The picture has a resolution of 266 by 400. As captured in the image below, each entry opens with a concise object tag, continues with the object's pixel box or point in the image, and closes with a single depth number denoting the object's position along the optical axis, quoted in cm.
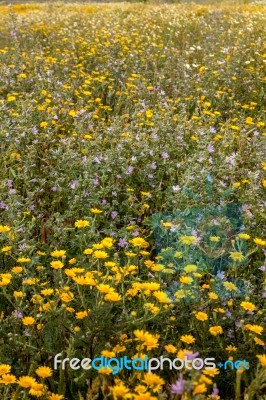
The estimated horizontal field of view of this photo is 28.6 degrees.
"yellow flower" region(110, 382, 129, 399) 161
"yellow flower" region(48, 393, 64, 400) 179
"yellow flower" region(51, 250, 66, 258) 240
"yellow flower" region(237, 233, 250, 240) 254
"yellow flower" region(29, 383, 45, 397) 175
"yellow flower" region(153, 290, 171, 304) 208
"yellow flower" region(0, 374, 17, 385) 183
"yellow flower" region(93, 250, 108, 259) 233
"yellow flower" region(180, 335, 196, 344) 198
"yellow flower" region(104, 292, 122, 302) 197
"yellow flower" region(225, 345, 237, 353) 205
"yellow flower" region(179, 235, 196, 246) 244
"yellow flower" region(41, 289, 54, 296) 225
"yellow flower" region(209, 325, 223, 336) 207
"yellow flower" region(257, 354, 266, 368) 173
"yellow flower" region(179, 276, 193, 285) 221
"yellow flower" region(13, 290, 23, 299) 219
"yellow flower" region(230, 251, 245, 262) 240
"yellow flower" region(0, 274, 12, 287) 221
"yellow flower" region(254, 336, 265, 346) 200
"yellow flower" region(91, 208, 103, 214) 291
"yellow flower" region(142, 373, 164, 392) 166
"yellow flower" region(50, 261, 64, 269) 231
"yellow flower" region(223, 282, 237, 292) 225
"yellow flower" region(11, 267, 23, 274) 241
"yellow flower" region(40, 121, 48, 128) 411
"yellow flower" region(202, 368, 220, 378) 175
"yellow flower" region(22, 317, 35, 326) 211
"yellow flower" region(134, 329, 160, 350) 180
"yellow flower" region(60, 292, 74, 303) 213
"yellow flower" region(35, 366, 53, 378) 183
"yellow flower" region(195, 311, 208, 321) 211
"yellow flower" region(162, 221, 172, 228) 274
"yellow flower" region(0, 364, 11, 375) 192
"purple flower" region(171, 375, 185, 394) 134
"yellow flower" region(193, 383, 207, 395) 151
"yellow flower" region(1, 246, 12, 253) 250
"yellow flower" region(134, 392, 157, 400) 158
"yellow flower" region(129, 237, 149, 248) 255
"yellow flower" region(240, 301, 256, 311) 212
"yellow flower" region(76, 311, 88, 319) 203
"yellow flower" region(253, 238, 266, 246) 257
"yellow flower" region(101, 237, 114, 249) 234
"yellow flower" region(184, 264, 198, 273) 229
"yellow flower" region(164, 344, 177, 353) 191
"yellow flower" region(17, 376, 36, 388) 177
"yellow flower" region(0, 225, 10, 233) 267
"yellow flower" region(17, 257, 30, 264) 242
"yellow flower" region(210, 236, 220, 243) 255
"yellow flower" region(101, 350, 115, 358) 185
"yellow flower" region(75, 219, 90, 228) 272
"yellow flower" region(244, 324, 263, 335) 196
